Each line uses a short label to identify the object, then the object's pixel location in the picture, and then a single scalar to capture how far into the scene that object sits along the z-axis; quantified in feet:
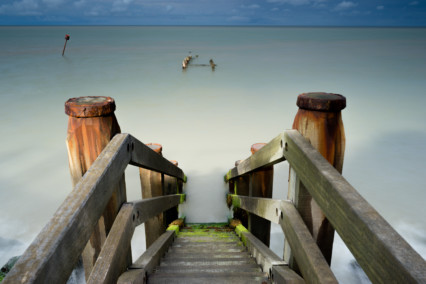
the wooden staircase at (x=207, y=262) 5.95
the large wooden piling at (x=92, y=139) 5.13
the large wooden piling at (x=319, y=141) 5.16
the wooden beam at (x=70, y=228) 2.53
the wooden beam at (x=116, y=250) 3.97
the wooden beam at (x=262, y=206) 6.00
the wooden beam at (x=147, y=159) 5.56
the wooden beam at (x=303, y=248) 3.93
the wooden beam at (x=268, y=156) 5.76
